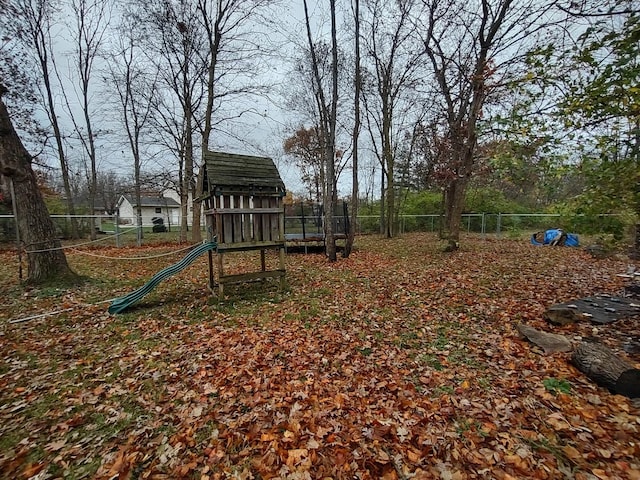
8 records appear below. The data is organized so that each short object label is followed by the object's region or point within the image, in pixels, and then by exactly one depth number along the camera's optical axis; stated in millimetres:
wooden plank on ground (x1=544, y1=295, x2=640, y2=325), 3736
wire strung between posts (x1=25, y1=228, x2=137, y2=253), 5441
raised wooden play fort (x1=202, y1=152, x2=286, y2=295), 5148
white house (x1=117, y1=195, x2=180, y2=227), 33681
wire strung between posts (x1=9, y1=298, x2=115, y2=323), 4289
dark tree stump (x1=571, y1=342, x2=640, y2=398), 2438
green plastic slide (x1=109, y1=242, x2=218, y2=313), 4668
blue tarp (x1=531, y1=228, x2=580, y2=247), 10719
